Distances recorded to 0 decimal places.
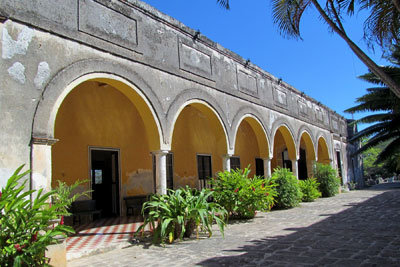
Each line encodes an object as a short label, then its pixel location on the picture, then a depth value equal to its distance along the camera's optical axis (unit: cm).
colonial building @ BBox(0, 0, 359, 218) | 552
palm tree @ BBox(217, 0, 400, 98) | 540
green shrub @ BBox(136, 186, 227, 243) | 674
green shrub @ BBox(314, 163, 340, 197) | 1672
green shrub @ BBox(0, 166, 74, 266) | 408
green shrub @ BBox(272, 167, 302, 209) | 1203
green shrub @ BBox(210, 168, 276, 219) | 928
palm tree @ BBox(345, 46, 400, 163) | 1834
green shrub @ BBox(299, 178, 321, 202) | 1457
